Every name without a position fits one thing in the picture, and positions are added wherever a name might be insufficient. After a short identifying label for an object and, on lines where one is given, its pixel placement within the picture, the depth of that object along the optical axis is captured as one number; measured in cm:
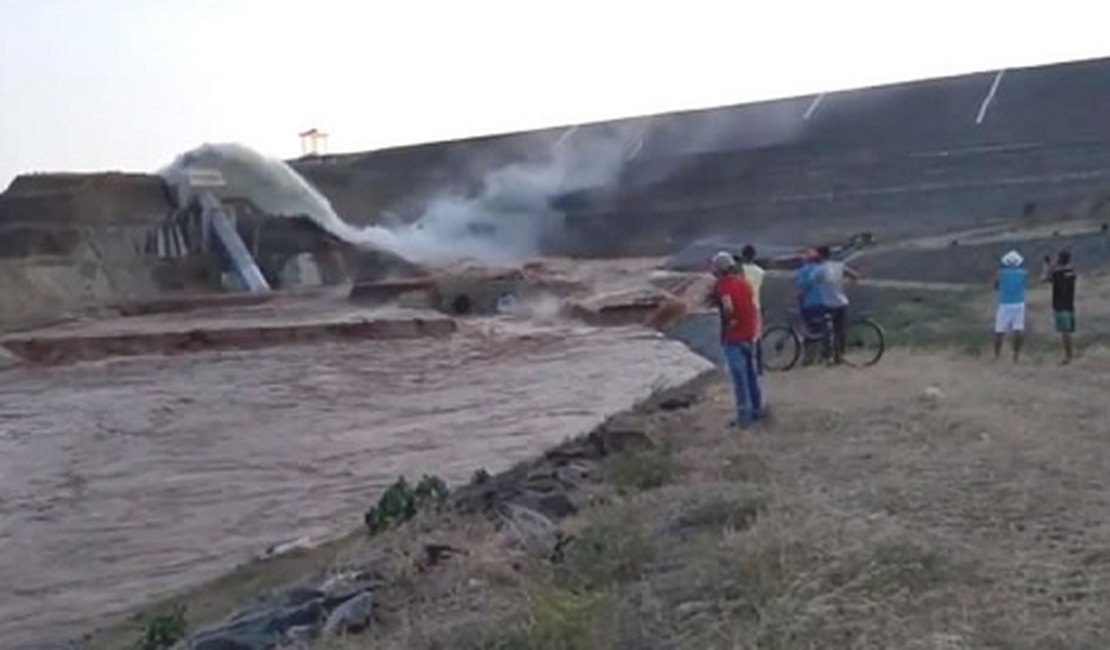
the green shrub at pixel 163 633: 814
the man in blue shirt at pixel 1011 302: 1520
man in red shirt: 1188
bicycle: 1597
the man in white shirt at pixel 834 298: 1565
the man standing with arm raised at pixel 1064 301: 1523
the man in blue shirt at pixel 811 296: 1570
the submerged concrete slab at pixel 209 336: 3020
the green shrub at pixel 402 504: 1056
